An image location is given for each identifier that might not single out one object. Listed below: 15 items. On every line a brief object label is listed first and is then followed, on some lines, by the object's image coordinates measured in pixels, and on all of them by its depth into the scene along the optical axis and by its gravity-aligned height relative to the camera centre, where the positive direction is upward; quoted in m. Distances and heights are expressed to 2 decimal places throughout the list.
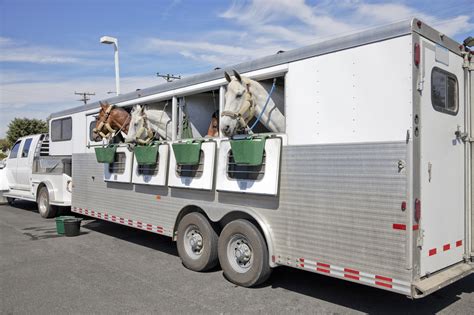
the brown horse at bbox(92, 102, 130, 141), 8.05 +0.79
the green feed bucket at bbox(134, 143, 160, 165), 6.98 +0.15
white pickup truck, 11.16 -0.38
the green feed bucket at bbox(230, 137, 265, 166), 5.16 +0.15
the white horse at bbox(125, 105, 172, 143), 7.38 +0.66
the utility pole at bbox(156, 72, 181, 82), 30.56 +6.44
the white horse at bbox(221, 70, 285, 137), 5.42 +0.73
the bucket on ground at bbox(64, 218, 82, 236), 9.20 -1.40
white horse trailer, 4.02 -0.12
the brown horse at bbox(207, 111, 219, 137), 6.72 +0.57
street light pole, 13.67 +3.67
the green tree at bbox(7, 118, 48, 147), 42.91 +3.49
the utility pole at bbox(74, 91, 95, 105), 47.80 +7.50
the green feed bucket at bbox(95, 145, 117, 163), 8.05 +0.16
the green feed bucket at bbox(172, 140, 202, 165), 6.09 +0.16
